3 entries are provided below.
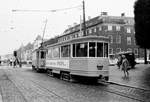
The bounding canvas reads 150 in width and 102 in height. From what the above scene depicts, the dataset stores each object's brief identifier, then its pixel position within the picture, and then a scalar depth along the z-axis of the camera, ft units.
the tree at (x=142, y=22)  79.20
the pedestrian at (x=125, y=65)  66.75
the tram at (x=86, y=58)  53.42
